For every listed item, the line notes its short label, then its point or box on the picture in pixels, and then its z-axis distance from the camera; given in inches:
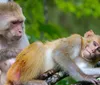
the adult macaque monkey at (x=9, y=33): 459.2
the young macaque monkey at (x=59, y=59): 385.6
